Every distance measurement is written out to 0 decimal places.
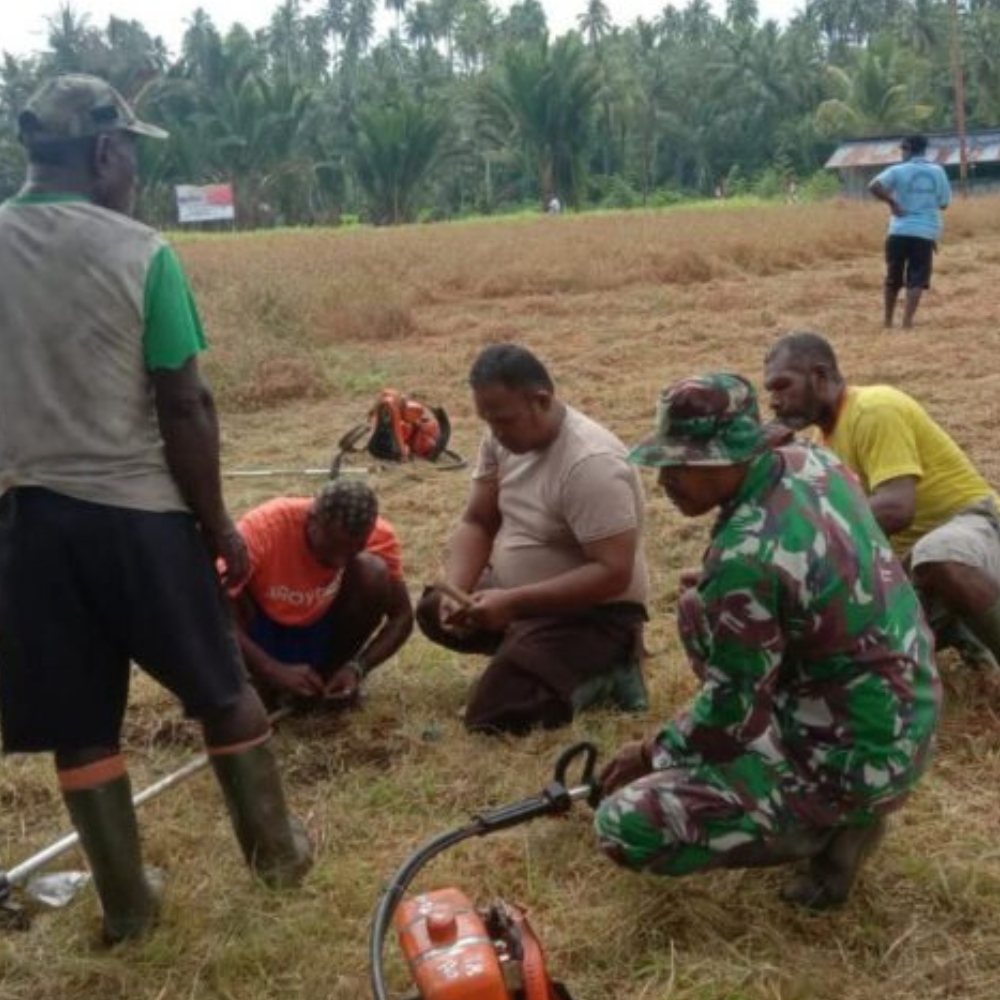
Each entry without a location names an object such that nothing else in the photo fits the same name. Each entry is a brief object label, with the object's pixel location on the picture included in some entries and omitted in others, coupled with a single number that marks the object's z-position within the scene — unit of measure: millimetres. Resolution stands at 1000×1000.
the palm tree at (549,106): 46938
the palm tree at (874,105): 46094
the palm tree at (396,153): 46344
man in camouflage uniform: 2367
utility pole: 27173
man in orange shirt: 3502
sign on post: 43719
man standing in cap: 2408
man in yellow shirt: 3479
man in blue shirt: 10258
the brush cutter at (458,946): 1991
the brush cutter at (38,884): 2775
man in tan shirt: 3541
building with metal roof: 36688
